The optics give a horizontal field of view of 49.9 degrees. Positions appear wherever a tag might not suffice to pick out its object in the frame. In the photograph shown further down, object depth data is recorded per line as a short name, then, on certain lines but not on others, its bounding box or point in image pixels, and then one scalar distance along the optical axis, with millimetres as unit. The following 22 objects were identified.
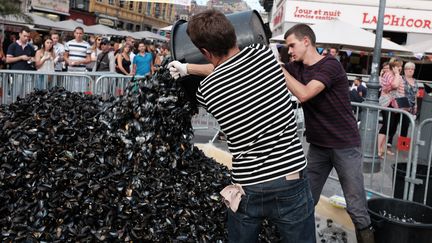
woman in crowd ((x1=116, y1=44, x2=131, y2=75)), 11148
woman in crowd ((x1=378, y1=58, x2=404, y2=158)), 8633
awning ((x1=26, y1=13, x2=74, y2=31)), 23781
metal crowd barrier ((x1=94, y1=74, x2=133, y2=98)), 7266
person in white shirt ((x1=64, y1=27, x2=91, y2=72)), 9633
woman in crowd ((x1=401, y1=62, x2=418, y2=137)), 8674
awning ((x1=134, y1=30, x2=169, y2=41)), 34562
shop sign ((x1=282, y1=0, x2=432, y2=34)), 22812
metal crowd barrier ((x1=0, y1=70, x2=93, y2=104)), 6719
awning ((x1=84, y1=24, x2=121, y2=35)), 27988
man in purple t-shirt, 3447
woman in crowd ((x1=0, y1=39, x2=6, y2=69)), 10999
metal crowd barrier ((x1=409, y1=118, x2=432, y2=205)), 4289
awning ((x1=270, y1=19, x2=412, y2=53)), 12016
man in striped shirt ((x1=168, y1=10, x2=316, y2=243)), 2221
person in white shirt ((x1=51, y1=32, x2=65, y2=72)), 10069
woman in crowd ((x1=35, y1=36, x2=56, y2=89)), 9203
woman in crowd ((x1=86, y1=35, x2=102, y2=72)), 10844
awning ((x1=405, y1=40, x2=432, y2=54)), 14284
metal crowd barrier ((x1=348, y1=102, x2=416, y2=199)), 4441
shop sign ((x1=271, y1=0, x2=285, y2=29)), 25691
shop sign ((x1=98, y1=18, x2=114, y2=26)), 43500
